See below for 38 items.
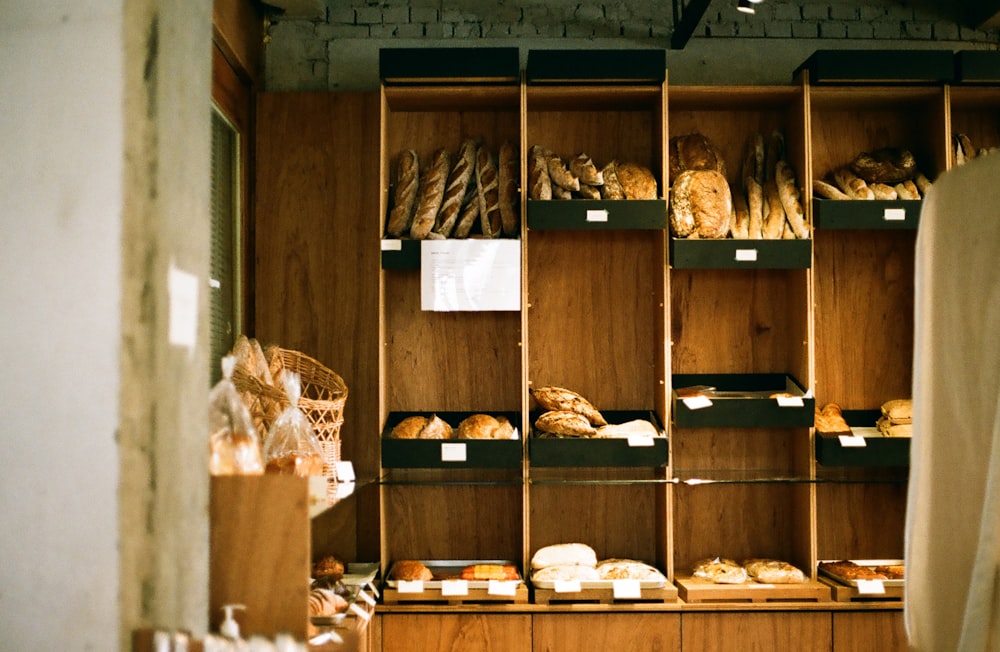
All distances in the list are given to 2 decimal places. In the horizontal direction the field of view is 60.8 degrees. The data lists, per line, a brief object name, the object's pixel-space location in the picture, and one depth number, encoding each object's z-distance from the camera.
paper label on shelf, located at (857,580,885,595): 2.97
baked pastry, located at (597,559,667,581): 3.06
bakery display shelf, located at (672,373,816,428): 3.09
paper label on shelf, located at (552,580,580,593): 2.96
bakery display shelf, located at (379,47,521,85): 3.09
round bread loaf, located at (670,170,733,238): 3.16
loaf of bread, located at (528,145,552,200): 3.17
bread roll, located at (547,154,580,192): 3.17
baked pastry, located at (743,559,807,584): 3.07
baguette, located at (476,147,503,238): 3.22
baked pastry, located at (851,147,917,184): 3.29
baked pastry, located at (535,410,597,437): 3.08
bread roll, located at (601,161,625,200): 3.21
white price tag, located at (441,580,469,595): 2.98
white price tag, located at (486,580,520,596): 2.97
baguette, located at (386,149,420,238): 3.21
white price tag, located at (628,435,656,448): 3.03
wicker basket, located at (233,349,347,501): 2.25
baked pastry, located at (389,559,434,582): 3.05
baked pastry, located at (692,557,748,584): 3.09
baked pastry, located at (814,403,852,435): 3.18
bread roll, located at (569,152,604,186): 3.18
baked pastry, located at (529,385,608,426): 3.16
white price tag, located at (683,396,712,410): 3.09
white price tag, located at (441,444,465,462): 3.00
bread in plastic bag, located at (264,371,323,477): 2.09
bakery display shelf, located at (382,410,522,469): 3.00
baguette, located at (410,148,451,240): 3.18
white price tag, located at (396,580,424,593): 2.99
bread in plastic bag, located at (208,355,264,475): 1.80
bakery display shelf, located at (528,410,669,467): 3.03
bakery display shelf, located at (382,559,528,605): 2.98
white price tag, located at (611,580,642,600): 2.96
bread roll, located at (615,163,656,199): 3.21
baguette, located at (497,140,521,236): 3.22
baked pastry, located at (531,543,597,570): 3.10
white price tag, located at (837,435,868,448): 3.07
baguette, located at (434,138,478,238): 3.21
